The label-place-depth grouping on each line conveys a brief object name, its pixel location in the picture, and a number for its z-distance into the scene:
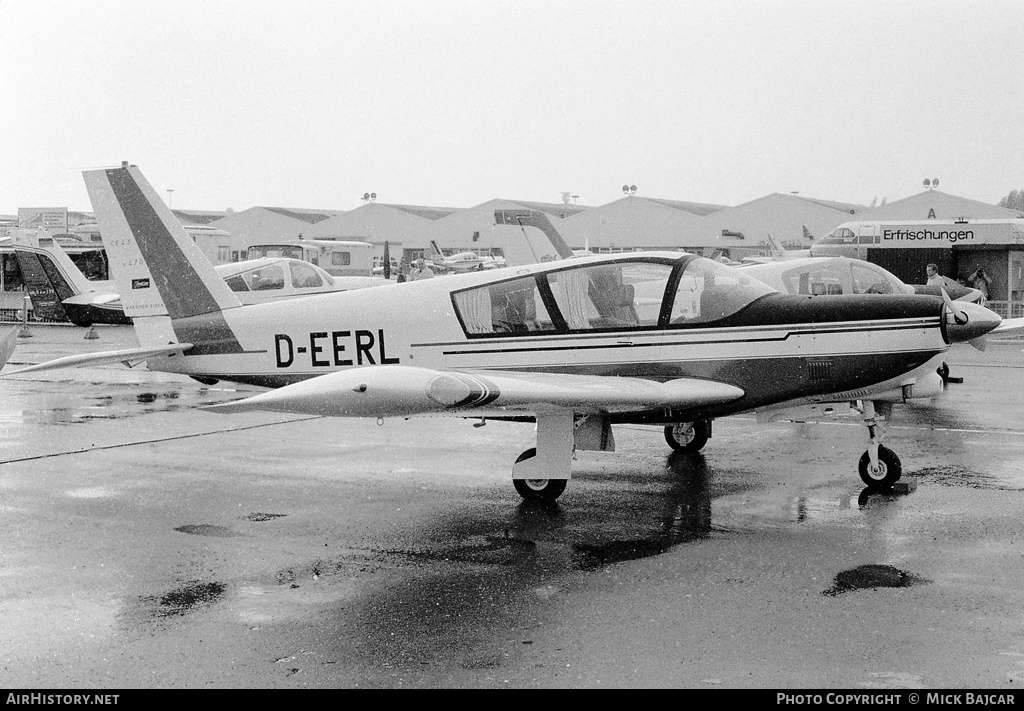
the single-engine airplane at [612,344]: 8.24
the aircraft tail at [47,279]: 28.89
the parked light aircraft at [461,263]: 59.65
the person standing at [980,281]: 34.42
